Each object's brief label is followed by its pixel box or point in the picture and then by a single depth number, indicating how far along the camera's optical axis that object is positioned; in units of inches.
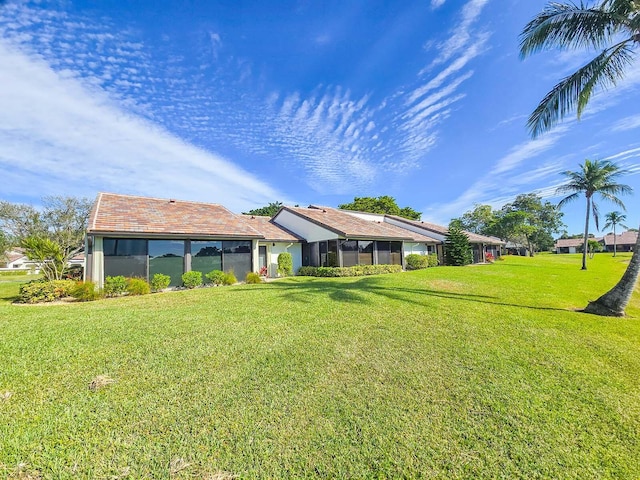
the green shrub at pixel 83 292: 429.4
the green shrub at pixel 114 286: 464.8
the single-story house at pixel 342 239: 754.2
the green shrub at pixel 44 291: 417.1
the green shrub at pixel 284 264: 754.2
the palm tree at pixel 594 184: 969.5
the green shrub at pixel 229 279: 598.2
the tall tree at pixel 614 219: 2068.2
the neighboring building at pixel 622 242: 2778.8
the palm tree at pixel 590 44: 332.2
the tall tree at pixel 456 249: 1020.5
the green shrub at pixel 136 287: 485.1
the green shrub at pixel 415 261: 911.0
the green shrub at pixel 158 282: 524.7
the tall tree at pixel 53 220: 1228.5
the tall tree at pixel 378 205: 1876.2
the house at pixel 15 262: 2141.7
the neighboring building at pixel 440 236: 1120.4
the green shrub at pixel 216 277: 588.1
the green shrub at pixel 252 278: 613.6
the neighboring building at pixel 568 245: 2942.4
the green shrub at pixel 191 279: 555.8
